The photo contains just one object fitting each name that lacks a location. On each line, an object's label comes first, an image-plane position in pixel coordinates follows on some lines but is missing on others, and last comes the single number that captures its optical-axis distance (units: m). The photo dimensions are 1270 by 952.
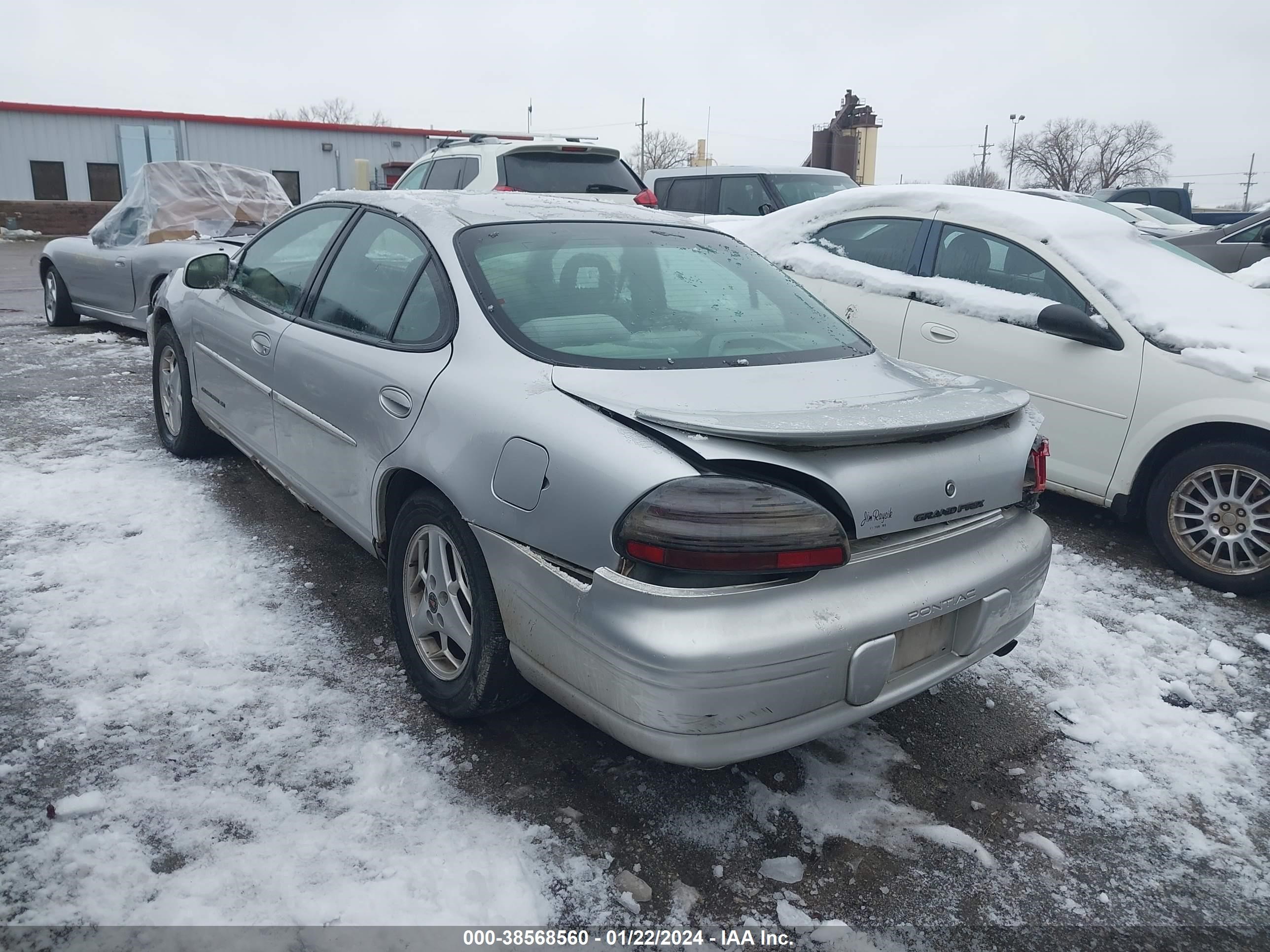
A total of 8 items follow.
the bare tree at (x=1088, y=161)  65.62
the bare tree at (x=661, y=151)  74.88
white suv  8.84
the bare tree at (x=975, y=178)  80.56
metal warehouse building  30.39
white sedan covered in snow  4.10
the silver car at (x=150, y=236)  7.92
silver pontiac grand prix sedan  2.06
